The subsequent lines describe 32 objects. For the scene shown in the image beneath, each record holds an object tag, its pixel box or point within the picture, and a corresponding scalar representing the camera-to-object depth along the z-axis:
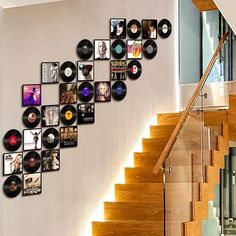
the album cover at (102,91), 8.18
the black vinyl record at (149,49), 8.99
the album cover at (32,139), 7.19
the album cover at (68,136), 7.62
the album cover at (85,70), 7.93
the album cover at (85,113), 7.88
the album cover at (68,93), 7.66
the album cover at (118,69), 8.44
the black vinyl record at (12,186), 6.89
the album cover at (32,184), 7.11
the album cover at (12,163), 6.91
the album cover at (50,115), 7.43
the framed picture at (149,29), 8.97
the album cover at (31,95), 7.16
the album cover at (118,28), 8.46
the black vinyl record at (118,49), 8.48
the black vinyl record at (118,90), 8.45
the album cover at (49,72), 7.38
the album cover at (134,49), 8.73
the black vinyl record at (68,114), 7.66
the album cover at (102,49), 8.20
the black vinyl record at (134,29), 8.74
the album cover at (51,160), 7.38
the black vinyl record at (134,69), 8.73
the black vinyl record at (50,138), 7.42
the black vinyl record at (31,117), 7.18
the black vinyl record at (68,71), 7.66
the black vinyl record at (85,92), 7.93
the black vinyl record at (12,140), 6.93
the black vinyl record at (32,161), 7.17
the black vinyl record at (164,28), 9.23
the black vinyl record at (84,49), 7.90
